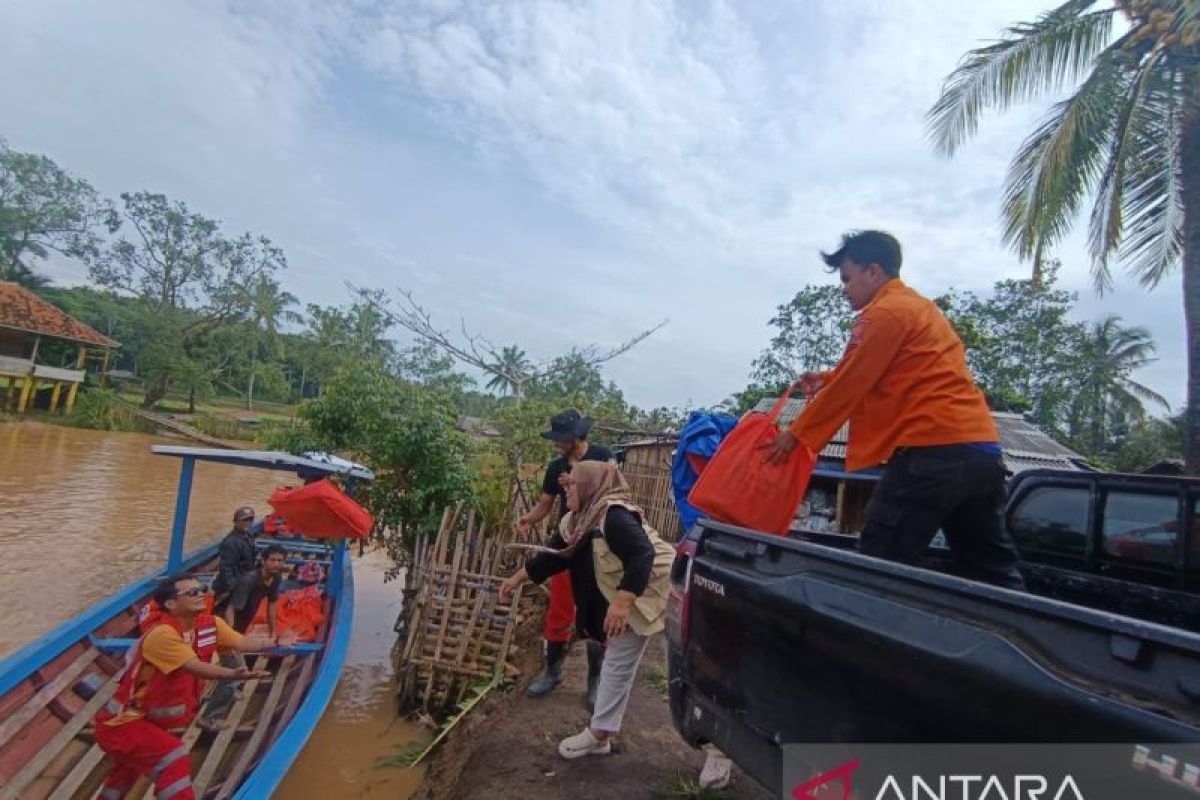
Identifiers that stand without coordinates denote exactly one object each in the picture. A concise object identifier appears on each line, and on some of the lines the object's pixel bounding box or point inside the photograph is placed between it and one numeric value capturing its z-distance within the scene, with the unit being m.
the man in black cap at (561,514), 4.07
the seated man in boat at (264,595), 5.80
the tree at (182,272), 33.62
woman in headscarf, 3.09
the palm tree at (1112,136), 7.19
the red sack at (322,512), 5.39
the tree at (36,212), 31.98
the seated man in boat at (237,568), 5.85
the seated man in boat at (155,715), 3.29
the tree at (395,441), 7.00
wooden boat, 3.56
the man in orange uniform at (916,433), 2.19
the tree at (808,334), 20.45
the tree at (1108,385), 21.86
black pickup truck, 1.15
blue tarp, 3.69
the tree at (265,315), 35.44
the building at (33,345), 25.98
